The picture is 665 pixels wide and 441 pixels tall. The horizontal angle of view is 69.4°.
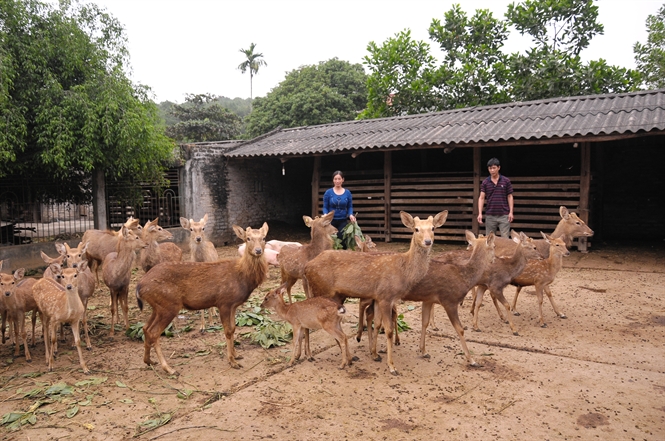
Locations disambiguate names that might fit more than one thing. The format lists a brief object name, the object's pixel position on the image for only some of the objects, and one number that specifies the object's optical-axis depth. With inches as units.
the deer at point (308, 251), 293.7
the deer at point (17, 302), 229.1
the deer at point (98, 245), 358.9
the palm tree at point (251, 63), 2345.0
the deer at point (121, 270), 267.4
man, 353.7
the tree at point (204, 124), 1565.0
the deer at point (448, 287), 216.2
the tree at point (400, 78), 1005.6
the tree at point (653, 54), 912.3
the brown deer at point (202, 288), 211.8
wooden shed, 474.3
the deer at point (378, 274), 209.3
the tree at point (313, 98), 1353.3
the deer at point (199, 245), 310.3
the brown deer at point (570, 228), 380.2
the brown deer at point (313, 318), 208.7
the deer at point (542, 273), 278.7
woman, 345.4
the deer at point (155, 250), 296.8
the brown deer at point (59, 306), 214.2
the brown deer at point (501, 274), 263.7
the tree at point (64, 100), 406.9
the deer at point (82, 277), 240.7
